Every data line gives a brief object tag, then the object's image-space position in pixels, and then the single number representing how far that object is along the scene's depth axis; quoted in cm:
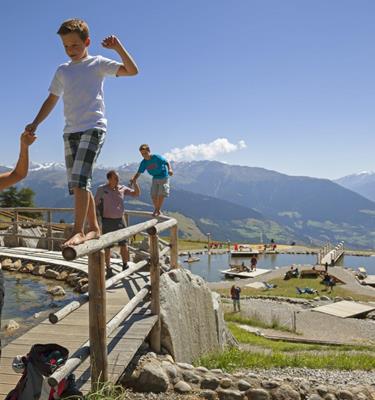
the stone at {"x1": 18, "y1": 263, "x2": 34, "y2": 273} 1188
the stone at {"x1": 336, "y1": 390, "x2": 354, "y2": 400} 572
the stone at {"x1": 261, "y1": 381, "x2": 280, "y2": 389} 529
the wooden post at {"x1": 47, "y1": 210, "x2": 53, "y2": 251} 1327
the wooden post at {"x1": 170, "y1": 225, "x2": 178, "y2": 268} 815
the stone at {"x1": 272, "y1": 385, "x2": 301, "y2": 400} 520
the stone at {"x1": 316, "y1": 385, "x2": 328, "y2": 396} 560
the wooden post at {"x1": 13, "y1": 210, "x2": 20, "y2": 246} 1406
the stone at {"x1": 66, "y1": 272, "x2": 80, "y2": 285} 1051
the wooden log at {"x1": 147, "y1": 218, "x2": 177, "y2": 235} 568
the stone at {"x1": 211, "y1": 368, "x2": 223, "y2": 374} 564
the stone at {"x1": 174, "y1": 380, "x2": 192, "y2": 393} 490
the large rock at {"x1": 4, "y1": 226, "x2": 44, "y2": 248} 1536
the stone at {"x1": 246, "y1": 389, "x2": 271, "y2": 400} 509
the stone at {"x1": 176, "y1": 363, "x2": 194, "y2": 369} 546
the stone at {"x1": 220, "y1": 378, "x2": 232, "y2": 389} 517
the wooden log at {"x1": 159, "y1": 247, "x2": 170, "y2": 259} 750
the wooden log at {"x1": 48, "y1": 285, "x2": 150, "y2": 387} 324
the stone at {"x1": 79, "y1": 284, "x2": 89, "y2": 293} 933
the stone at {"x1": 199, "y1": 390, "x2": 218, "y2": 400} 491
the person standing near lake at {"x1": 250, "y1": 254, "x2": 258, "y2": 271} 4514
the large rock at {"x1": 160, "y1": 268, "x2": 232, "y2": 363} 614
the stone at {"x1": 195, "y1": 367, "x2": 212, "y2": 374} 545
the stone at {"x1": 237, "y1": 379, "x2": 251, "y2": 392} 518
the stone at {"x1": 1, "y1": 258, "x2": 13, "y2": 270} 1230
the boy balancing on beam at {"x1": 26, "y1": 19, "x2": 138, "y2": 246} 418
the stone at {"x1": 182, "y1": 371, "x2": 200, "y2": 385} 517
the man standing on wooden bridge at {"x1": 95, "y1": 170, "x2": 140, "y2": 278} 761
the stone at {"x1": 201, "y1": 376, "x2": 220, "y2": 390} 512
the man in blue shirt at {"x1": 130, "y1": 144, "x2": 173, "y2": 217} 936
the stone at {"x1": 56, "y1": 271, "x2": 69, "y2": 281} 1103
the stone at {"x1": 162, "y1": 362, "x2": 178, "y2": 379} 508
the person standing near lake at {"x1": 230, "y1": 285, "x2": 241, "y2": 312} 2236
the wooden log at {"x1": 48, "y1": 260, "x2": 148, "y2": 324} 338
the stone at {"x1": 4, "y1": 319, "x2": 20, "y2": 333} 671
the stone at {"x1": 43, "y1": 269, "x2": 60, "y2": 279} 1123
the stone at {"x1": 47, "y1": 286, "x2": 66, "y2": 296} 950
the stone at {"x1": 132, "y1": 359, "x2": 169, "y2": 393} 478
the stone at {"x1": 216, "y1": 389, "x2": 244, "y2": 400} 497
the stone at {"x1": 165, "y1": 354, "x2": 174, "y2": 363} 563
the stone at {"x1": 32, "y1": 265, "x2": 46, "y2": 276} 1156
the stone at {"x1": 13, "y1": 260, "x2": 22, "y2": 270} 1223
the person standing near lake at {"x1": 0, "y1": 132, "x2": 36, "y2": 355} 284
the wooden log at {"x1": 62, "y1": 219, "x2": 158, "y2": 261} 322
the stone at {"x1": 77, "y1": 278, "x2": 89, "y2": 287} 992
